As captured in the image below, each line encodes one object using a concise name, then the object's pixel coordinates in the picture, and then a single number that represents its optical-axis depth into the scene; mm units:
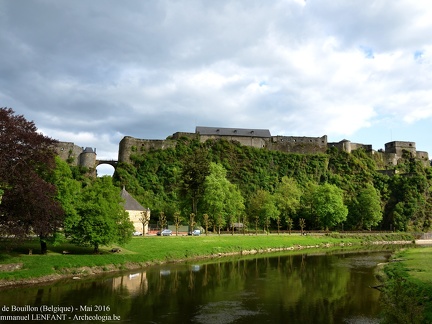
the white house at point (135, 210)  56688
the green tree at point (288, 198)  81438
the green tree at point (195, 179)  64625
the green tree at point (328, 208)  79188
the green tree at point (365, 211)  87125
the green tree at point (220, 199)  64500
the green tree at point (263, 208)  74625
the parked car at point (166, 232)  55781
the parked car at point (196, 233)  57516
